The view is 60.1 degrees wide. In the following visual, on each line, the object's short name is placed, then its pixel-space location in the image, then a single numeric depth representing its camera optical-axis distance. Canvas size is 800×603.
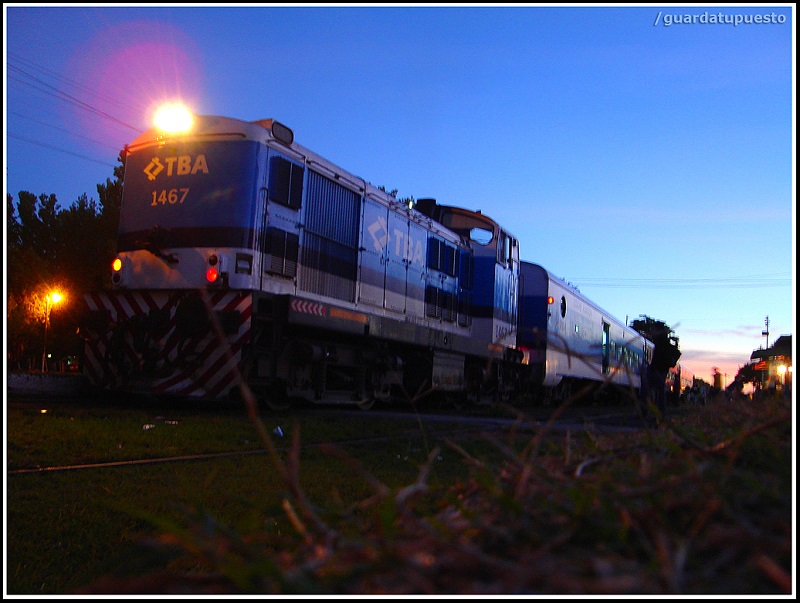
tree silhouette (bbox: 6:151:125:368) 26.50
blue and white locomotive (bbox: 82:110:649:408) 9.36
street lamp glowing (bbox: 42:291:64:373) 26.52
